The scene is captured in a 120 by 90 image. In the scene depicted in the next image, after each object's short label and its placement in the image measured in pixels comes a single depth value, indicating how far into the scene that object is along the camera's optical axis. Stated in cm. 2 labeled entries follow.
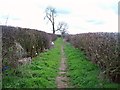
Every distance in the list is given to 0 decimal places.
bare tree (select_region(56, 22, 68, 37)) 3516
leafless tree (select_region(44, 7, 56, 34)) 3203
